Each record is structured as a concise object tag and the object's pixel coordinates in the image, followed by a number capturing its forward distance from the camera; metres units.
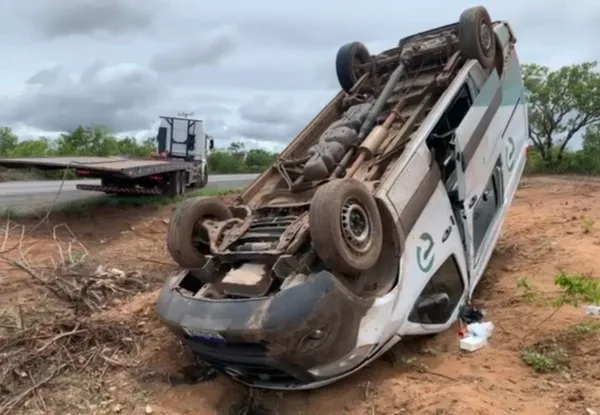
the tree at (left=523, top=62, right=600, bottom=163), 20.44
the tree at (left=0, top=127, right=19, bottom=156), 37.84
